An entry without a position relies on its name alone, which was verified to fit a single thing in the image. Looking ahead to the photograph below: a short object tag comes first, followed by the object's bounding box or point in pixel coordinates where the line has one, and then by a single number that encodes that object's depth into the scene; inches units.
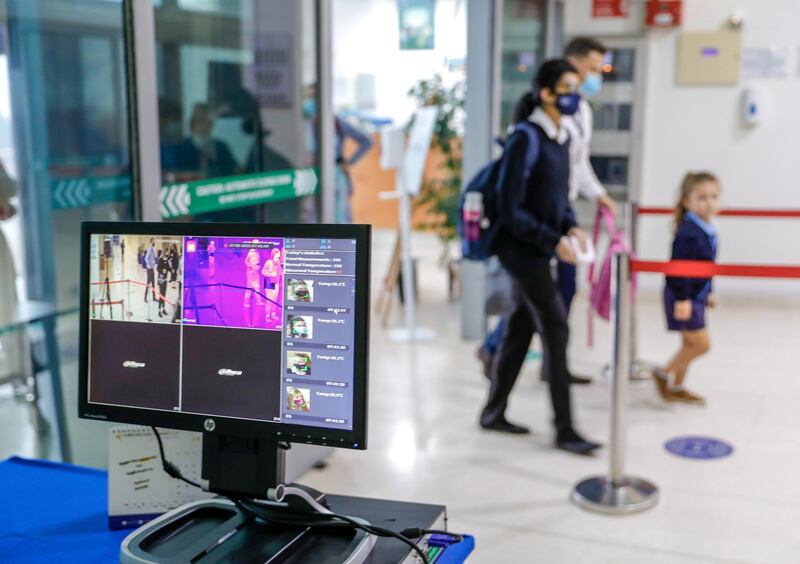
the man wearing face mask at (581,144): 186.7
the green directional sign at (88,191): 111.7
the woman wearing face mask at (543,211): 145.2
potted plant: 257.9
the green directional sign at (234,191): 122.8
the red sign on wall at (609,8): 275.7
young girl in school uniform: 167.5
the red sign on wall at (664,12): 267.7
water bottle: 152.6
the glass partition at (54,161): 105.5
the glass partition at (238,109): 123.4
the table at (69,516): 62.6
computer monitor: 58.3
